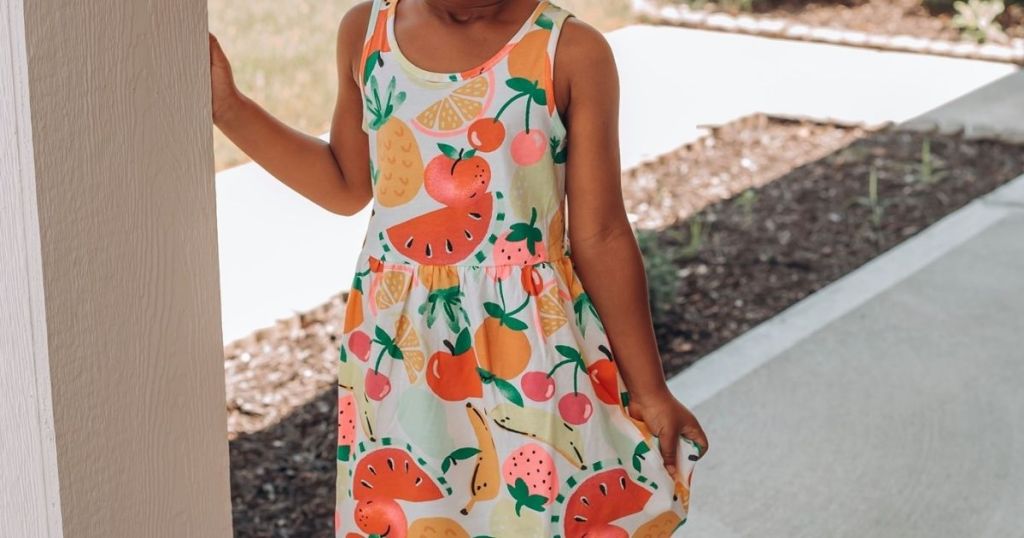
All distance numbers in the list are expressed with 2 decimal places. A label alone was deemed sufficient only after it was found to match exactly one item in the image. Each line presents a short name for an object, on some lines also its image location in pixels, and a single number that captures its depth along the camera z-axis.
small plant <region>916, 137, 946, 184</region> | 5.83
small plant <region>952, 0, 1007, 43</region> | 8.09
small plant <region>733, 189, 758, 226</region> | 5.45
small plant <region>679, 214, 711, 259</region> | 4.98
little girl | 1.77
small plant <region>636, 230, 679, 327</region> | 4.40
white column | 1.38
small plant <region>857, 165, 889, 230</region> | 5.39
